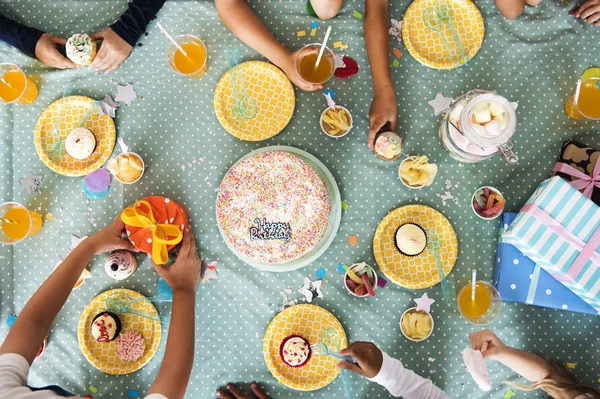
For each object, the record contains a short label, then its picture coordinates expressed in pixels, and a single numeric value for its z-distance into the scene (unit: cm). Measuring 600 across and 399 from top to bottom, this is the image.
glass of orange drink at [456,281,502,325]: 154
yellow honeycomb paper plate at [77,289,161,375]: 157
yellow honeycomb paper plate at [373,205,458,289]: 156
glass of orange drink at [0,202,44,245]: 165
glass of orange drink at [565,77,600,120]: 163
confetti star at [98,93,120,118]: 171
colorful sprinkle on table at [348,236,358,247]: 161
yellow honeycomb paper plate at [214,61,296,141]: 166
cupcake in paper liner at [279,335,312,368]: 152
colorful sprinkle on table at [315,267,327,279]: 160
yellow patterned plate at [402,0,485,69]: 168
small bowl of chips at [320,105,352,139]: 164
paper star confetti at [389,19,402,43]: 171
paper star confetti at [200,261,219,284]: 162
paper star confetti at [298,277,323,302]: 160
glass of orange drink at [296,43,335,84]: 161
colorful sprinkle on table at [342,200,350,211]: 163
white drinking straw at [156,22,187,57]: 159
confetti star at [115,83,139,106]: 172
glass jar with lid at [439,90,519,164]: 140
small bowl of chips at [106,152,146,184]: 164
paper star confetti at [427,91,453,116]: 167
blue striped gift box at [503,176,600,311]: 142
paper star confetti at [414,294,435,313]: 157
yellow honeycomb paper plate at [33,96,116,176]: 168
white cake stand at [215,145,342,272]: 156
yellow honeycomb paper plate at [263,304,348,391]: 154
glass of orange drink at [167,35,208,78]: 169
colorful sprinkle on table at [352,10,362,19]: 172
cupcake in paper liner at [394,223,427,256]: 153
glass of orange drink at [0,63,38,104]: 170
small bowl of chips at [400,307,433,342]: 156
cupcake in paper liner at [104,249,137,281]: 158
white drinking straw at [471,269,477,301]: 146
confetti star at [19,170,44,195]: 170
